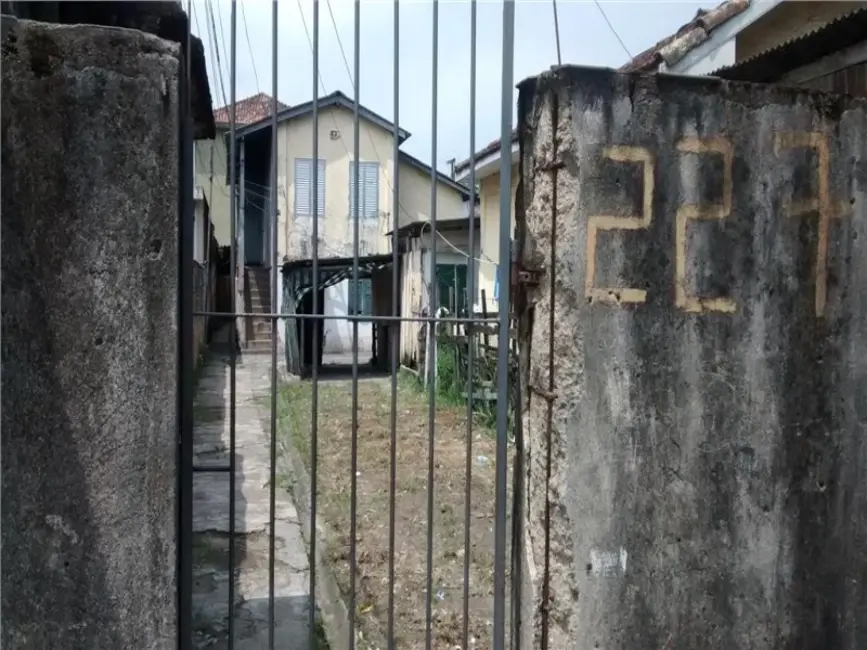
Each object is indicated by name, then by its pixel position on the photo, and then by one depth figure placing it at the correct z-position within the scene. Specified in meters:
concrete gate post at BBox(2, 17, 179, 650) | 1.95
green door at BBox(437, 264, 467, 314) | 12.99
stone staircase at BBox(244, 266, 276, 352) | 18.00
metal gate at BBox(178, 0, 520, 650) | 2.33
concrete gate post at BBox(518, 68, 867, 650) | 2.38
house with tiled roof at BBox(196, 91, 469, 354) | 13.34
